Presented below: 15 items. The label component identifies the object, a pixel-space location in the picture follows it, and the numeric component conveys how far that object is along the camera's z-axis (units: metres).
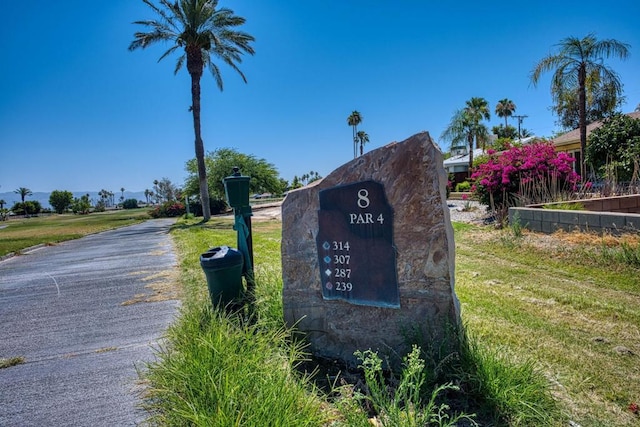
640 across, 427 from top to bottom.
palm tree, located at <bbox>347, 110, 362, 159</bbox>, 61.88
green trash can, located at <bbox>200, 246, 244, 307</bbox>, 3.79
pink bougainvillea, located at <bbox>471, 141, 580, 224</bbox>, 9.89
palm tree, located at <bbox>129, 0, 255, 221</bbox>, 19.17
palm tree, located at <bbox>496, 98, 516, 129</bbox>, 57.84
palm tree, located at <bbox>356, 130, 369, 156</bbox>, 67.77
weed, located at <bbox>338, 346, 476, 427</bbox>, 1.95
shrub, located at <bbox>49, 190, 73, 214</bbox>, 72.25
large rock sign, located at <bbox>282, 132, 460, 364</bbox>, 2.87
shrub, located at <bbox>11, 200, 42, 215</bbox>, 67.36
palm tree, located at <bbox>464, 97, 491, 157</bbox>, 34.09
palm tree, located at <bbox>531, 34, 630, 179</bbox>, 16.19
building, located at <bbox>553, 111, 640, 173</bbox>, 22.09
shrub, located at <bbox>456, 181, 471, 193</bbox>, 27.93
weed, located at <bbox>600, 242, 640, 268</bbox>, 5.27
